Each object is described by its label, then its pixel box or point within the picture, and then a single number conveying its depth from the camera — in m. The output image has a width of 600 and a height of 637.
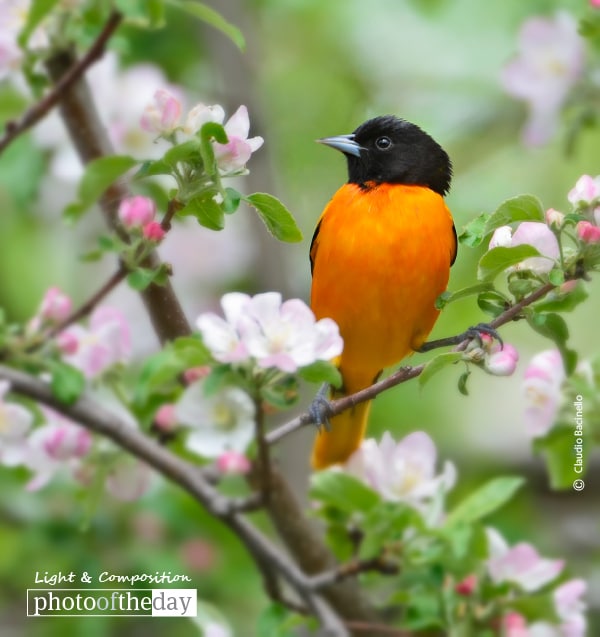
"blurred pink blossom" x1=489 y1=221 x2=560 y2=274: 3.36
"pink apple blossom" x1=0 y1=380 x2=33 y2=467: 4.32
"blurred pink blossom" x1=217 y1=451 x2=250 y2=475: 4.34
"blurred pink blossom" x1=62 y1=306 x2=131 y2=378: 4.32
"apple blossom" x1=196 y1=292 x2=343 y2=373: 3.46
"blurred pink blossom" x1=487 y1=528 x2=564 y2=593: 4.37
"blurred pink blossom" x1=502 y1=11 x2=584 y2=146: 5.64
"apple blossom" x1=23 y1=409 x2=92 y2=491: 4.44
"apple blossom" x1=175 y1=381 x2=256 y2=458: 4.04
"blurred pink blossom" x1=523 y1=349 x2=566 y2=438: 4.27
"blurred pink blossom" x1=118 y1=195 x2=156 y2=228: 3.63
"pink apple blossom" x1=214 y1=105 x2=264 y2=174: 3.30
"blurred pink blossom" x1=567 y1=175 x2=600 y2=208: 3.34
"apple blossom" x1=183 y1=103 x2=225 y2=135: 3.34
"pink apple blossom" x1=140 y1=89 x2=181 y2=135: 3.50
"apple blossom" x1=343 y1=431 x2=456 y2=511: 4.45
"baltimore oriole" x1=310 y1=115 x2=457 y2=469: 4.53
